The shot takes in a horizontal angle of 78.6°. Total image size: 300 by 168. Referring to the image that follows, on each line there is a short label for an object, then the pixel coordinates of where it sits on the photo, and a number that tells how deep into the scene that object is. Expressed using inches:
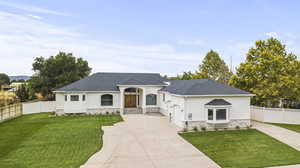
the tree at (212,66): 1355.8
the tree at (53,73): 1212.5
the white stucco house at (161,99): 574.2
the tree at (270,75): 693.3
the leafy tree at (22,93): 1151.6
